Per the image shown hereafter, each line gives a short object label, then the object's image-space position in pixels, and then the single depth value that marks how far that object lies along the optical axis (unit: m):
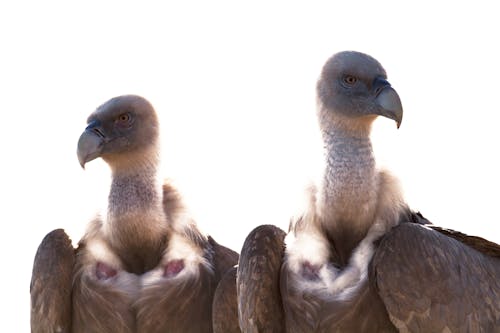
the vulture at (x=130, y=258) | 22.22
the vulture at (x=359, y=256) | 19.64
